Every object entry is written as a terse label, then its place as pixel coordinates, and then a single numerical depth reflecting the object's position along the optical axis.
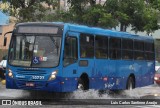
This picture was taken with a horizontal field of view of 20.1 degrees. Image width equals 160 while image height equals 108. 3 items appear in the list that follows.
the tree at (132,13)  30.85
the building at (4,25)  63.23
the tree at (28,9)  31.16
